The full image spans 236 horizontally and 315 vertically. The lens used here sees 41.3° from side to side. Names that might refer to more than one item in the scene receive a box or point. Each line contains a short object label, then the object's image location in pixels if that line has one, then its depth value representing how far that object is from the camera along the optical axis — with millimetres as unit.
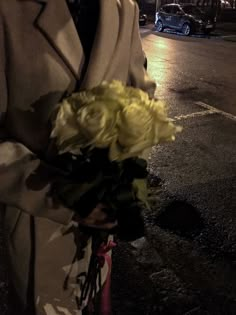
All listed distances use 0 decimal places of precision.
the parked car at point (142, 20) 16037
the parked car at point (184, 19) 13091
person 888
